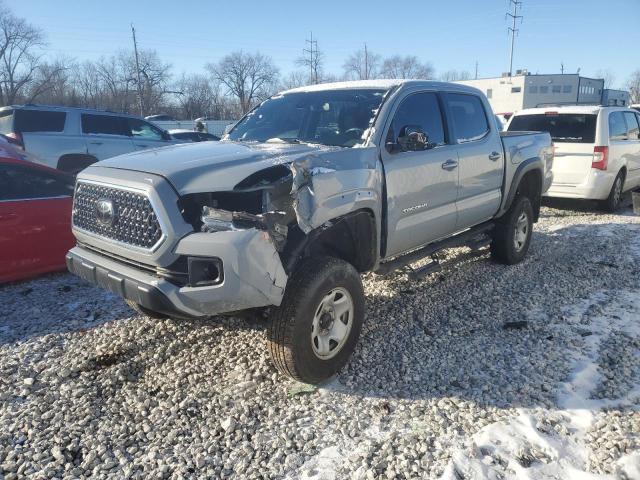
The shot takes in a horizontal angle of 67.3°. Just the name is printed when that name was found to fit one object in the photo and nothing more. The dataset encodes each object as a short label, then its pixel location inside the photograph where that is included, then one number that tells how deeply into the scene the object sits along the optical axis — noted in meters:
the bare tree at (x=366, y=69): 67.95
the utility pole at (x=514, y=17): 55.03
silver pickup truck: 2.79
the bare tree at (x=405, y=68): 73.69
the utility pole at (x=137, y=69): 45.10
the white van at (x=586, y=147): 8.38
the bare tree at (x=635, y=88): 87.06
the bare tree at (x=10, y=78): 58.89
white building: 50.75
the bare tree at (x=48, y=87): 58.16
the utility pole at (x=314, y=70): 64.88
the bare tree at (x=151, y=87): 56.31
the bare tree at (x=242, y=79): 79.88
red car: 4.85
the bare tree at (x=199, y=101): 59.94
